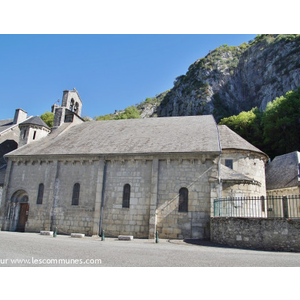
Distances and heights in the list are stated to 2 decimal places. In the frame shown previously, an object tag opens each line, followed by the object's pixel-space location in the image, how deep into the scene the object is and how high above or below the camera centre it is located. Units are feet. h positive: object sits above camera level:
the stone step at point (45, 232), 63.93 -4.77
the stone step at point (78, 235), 62.03 -4.85
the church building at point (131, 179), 61.52 +9.08
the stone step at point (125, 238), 56.66 -4.57
